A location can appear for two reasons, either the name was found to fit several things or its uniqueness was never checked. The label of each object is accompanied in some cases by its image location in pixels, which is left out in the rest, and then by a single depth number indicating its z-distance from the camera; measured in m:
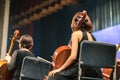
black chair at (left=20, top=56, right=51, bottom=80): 4.13
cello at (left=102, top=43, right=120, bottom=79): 3.54
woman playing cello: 3.14
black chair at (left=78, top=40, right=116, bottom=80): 3.14
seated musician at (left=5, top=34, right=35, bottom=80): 4.21
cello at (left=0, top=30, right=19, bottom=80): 4.29
